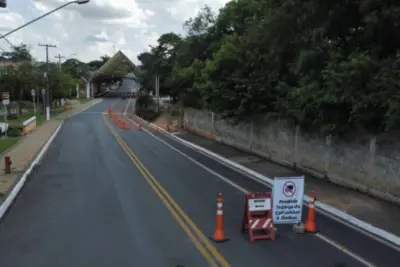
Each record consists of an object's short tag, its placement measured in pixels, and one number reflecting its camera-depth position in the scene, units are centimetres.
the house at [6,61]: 11548
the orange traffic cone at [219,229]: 909
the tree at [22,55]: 10021
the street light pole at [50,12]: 1760
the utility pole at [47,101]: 5488
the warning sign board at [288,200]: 995
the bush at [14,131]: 3468
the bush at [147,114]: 5631
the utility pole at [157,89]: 6091
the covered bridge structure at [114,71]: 13112
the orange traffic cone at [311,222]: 989
